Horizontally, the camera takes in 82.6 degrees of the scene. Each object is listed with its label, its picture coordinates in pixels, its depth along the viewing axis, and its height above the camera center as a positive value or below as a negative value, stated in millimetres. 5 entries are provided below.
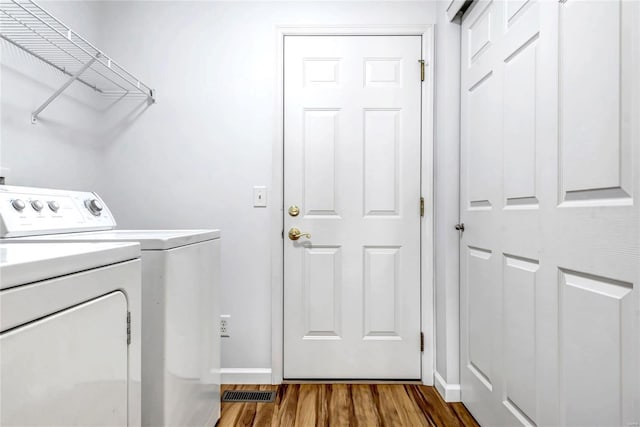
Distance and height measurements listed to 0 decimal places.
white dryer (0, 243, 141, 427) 532 -218
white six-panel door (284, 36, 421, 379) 2049 +75
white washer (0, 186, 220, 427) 1079 -272
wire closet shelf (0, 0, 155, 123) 1458 +738
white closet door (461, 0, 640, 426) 858 +3
